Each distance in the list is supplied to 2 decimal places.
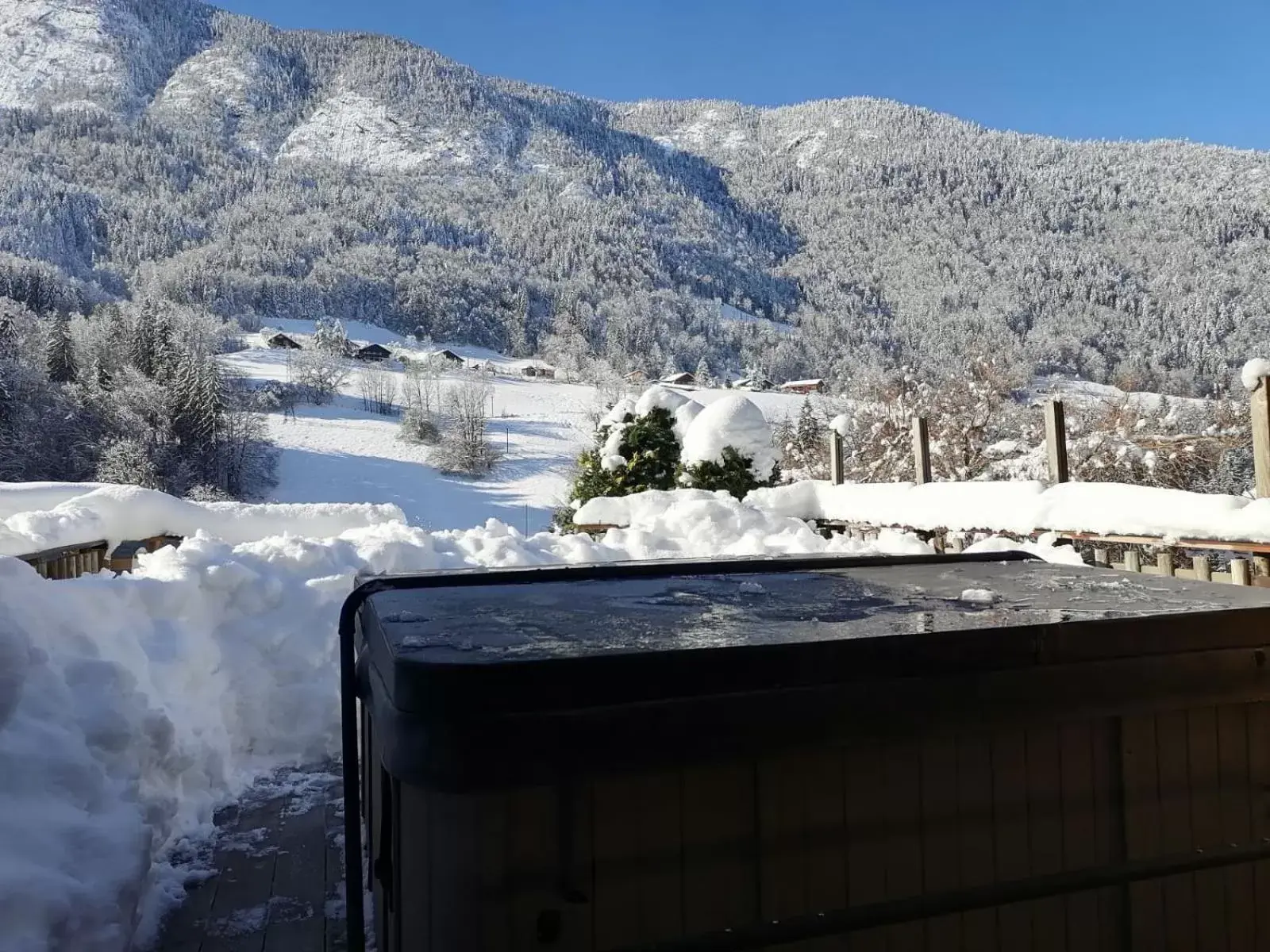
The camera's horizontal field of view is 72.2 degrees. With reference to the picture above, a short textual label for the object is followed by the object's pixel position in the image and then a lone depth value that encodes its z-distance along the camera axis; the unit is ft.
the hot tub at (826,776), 3.86
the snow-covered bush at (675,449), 30.35
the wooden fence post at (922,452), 22.63
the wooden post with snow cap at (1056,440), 17.03
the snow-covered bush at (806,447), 58.90
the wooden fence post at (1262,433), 11.99
